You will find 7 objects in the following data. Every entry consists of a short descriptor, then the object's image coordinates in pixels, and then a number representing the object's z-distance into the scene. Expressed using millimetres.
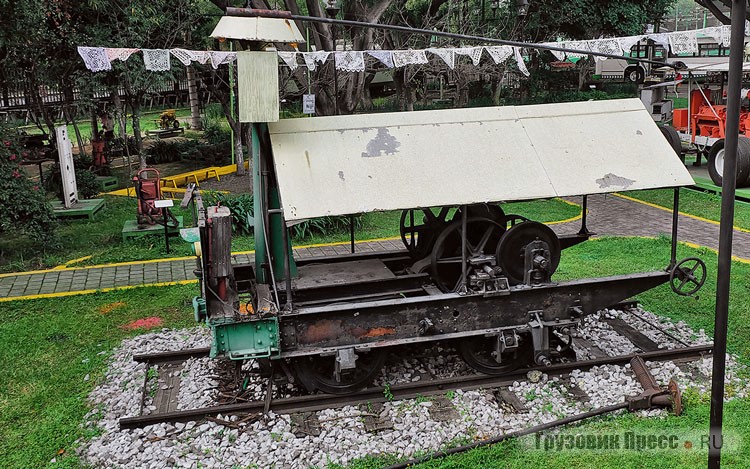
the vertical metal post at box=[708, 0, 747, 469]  4336
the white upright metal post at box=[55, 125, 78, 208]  15648
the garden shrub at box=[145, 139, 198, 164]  23375
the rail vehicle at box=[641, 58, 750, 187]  16281
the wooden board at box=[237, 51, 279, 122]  6805
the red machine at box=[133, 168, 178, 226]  13756
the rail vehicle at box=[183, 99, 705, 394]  6977
